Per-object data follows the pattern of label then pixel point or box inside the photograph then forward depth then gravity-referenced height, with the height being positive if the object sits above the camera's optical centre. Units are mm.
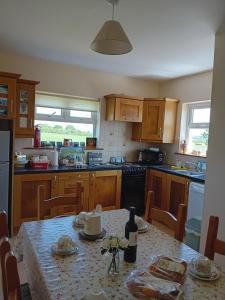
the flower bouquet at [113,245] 1078 -485
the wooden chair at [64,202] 1834 -551
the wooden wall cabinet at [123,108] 4047 +458
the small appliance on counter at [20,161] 3439 -431
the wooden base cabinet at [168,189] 3473 -780
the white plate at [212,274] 1127 -635
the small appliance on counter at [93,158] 4133 -409
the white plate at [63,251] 1272 -620
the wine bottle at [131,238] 1198 -511
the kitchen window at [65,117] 3871 +252
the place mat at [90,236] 1463 -620
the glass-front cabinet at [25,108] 3260 +307
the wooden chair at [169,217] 1606 -566
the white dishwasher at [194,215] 2639 -933
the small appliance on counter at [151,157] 4504 -375
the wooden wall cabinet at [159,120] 4180 +289
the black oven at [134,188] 3936 -856
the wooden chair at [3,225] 1289 -505
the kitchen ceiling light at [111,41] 1491 +586
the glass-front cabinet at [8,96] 2975 +415
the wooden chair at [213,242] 1382 -580
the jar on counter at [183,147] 4241 -150
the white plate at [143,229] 1630 -620
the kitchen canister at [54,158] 3740 -396
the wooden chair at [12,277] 874 -541
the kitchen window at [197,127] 3982 +198
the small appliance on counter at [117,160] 4375 -450
